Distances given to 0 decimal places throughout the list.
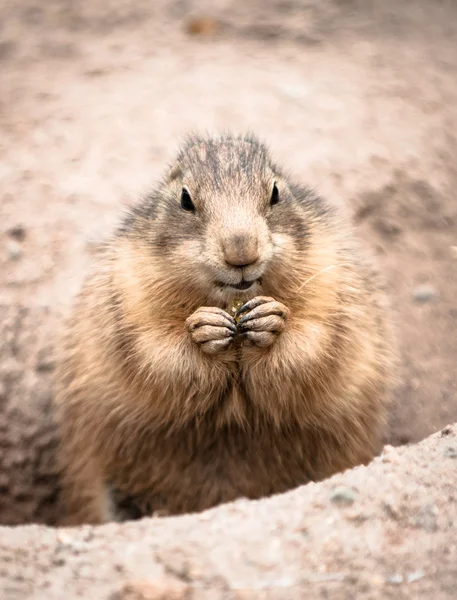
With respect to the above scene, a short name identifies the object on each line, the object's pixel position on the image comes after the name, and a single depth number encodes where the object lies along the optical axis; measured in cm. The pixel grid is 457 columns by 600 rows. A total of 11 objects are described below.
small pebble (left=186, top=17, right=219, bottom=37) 718
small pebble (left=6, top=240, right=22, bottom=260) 515
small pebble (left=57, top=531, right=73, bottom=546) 280
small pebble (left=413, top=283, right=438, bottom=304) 536
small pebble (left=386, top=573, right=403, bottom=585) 242
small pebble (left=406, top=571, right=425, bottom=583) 243
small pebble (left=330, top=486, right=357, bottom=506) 281
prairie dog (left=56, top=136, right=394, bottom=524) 353
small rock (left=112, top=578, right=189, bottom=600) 238
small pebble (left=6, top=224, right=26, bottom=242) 524
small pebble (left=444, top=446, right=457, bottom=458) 308
